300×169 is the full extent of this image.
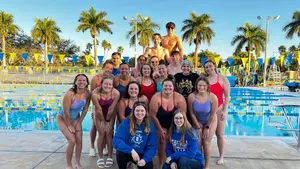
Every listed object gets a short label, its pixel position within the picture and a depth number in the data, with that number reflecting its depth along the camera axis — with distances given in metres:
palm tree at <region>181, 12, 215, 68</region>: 30.97
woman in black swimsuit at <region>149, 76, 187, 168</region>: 3.13
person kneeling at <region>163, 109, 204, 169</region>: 2.81
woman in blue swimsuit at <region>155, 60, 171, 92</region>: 3.64
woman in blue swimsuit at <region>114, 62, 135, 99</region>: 3.75
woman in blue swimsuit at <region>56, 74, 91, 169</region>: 3.17
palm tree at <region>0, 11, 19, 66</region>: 34.38
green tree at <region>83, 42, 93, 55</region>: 67.62
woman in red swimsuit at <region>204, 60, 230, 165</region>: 3.54
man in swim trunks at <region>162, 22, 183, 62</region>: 5.35
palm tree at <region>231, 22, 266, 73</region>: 30.42
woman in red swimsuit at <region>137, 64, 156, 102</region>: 3.55
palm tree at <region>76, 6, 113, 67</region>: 32.06
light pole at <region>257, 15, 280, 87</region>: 23.00
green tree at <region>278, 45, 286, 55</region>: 63.64
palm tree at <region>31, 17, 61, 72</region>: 33.75
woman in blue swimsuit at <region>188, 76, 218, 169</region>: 3.18
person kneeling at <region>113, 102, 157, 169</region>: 2.89
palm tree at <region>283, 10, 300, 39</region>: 27.38
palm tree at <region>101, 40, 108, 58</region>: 63.75
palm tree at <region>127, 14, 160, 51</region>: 30.33
